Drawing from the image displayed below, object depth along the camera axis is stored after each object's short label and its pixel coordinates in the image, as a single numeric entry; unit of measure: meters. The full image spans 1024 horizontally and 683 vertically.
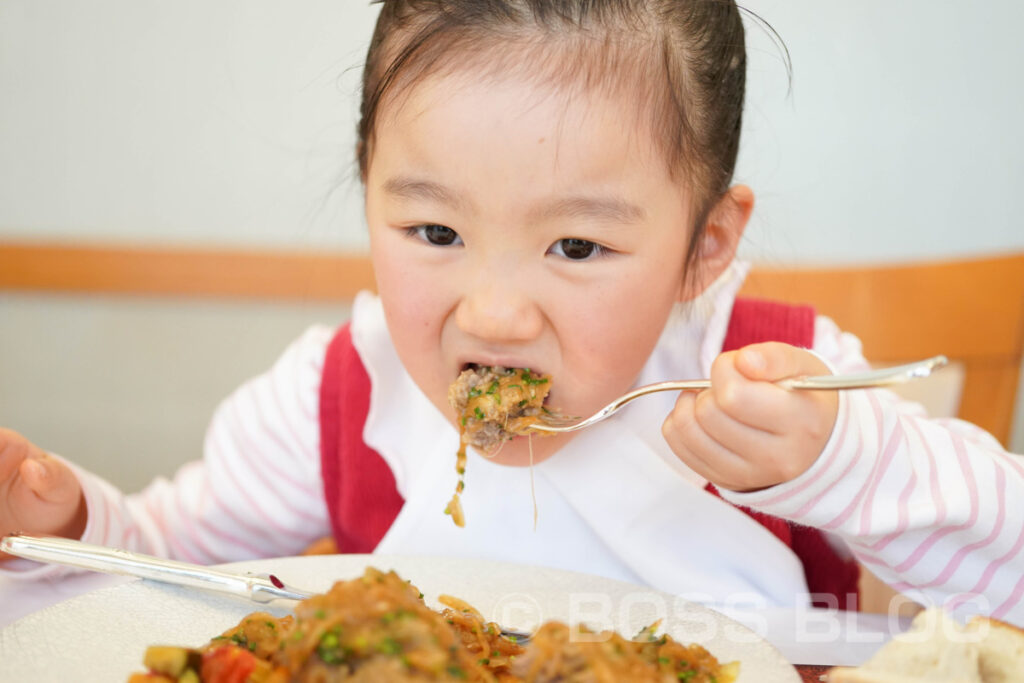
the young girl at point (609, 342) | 0.63
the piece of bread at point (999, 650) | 0.54
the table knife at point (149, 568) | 0.61
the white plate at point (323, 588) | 0.56
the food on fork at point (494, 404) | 0.65
